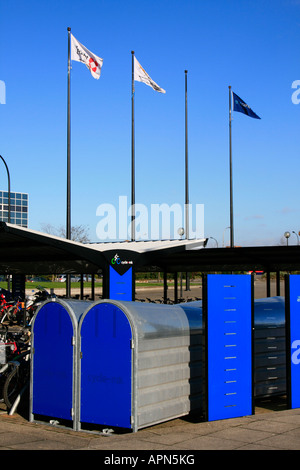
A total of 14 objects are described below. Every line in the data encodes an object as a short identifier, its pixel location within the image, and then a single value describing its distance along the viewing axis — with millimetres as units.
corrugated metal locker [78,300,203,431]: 7305
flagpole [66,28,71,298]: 24188
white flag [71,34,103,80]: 25125
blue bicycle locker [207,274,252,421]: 7867
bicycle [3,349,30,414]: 8688
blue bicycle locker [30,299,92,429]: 7715
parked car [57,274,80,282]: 73750
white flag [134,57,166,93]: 27312
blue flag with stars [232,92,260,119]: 32750
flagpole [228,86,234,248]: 32244
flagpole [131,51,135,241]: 24922
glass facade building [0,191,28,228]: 168750
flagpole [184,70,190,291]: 30969
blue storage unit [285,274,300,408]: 8344
